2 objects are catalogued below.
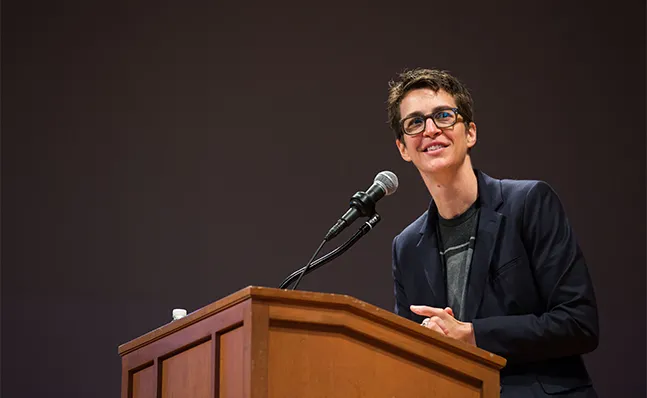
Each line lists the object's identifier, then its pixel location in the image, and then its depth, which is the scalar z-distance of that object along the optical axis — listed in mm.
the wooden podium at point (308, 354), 7310
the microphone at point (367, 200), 7765
